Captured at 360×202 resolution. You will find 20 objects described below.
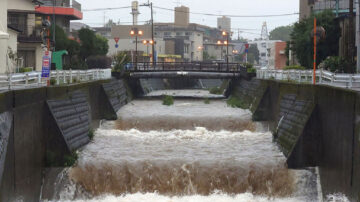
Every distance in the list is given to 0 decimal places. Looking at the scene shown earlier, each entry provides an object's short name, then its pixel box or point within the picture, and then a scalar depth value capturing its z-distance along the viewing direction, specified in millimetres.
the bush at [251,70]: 54219
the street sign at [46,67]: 26016
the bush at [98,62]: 70556
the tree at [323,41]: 56656
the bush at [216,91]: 71300
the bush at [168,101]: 51569
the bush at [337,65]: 36662
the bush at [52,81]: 29422
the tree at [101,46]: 74825
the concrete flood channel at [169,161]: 20500
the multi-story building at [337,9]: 53250
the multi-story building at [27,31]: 57594
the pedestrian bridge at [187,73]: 57625
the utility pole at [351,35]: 35219
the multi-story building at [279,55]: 102875
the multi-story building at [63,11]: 81312
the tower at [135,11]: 139250
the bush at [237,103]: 47906
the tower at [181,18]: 163000
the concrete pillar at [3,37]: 36719
